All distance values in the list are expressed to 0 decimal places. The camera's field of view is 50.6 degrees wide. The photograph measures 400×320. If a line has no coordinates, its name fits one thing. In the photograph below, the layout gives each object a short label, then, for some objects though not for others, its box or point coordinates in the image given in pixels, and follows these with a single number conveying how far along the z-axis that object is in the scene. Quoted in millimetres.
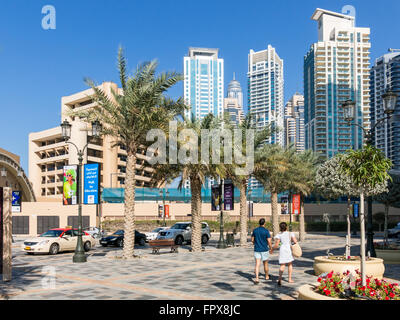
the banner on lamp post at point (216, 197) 31003
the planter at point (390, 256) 20000
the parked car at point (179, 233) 32469
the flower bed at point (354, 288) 8867
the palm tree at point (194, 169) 25547
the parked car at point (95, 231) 45972
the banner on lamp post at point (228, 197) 31156
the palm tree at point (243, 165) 29469
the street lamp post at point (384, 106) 16344
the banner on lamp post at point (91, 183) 25288
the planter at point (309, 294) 9152
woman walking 13070
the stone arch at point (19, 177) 64188
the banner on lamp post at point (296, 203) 38062
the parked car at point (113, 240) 32531
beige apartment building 89438
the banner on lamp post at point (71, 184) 24531
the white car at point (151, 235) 36759
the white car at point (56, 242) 25719
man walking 13370
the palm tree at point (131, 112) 22125
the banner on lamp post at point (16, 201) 39656
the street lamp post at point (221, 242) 29844
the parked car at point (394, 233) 45344
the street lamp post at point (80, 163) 20859
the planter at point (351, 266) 13688
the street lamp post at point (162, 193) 65269
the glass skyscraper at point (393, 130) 186750
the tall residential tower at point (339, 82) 183875
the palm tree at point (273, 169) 30616
